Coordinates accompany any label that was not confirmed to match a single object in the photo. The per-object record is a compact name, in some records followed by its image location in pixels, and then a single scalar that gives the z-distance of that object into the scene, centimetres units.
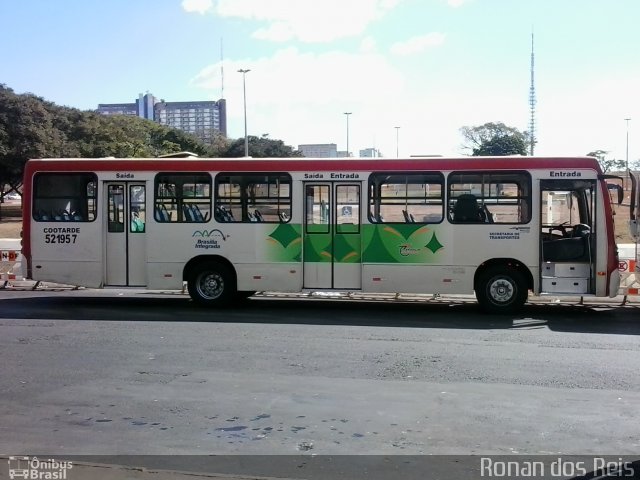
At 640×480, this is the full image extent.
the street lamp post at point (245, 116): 4717
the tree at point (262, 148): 6900
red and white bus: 1202
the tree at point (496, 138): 5584
